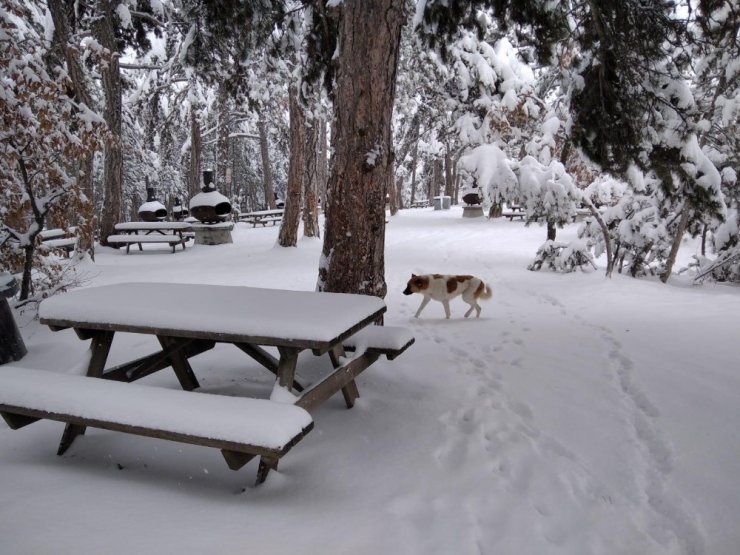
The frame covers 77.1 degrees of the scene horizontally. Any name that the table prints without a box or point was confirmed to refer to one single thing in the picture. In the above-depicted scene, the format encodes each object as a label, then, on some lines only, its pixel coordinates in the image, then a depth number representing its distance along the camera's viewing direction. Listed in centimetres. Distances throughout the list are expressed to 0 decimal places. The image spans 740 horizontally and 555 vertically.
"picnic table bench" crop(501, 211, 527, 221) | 2188
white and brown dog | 588
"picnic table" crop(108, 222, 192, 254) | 1239
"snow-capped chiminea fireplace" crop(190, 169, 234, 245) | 1411
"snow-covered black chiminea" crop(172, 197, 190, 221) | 2476
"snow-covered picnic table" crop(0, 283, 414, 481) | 221
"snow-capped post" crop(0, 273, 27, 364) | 416
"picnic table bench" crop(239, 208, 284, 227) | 2175
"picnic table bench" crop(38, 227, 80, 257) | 1002
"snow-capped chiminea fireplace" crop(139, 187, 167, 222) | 1603
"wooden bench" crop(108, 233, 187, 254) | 1234
